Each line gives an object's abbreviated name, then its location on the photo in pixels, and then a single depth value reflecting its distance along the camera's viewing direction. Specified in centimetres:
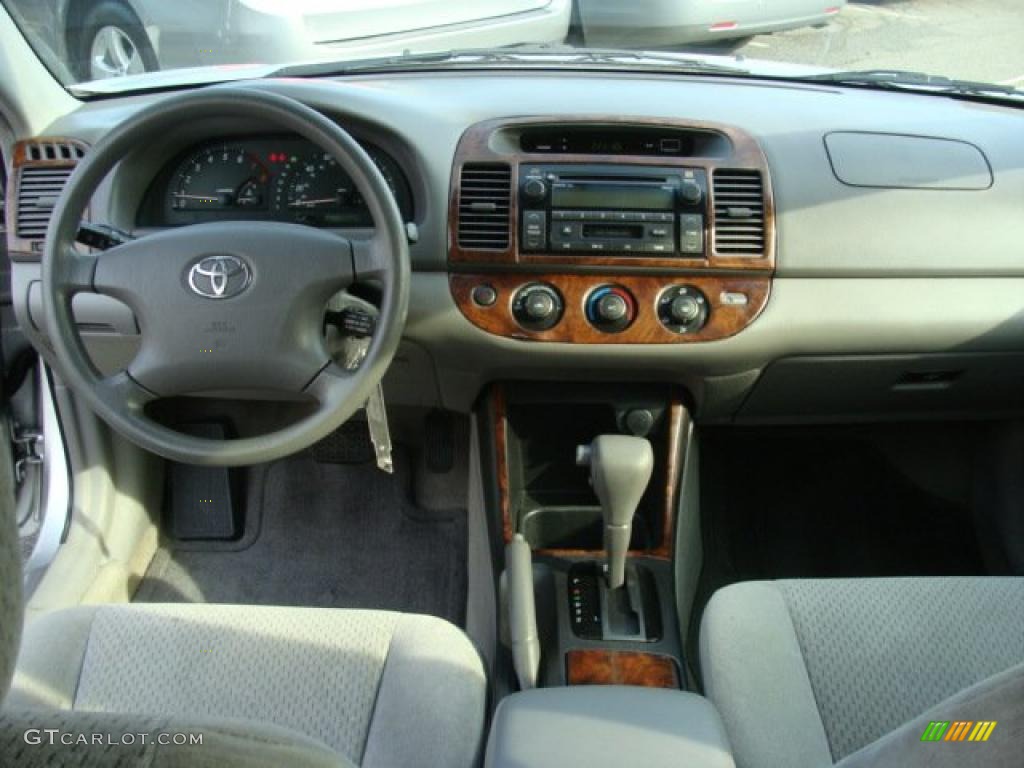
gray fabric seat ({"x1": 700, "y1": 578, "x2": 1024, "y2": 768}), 146
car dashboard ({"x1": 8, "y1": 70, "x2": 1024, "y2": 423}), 181
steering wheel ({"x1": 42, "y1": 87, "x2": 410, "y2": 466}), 153
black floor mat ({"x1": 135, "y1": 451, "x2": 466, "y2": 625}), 249
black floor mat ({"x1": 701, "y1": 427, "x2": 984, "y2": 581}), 249
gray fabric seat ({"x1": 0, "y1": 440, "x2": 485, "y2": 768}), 148
